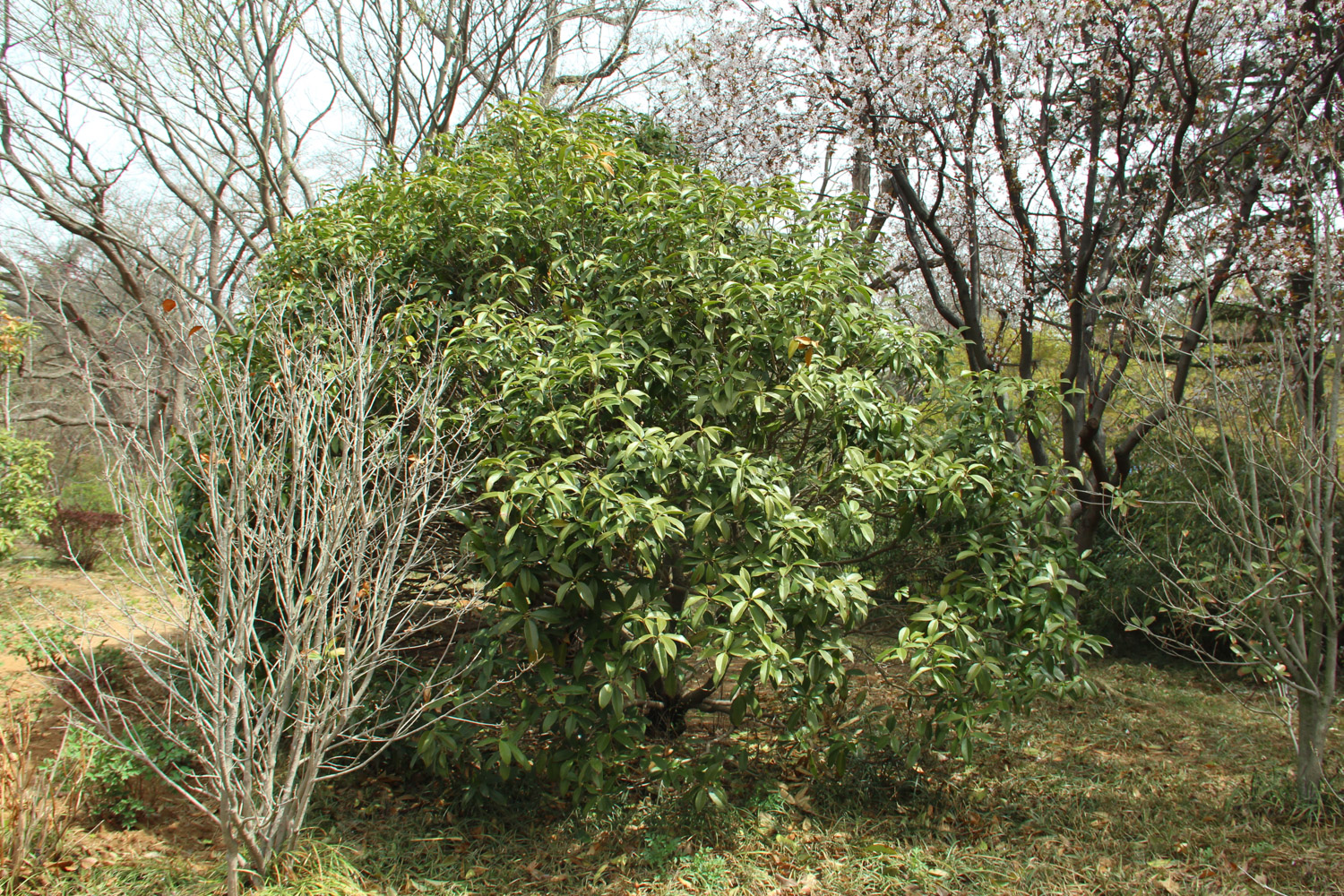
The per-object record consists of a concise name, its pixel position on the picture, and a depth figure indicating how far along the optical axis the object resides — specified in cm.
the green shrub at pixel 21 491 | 601
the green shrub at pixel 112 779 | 317
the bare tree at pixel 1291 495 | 306
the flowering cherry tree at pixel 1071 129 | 491
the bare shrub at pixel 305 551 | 253
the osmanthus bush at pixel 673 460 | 286
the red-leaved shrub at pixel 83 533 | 904
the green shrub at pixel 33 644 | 387
